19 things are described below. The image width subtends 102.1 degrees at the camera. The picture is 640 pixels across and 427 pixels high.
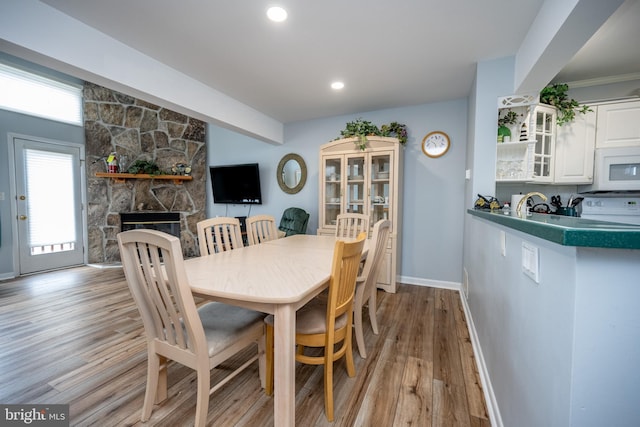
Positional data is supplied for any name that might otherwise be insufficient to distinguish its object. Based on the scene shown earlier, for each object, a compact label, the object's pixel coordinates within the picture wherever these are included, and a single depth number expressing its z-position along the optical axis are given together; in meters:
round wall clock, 3.29
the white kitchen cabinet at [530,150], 2.31
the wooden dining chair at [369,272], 1.77
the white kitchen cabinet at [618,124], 2.36
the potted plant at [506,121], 2.37
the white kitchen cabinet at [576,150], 2.47
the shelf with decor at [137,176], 4.38
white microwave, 2.34
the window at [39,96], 3.53
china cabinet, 3.20
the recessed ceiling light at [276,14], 1.73
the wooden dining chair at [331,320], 1.29
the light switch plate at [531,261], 0.87
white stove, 2.55
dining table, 1.12
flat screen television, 4.53
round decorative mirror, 4.21
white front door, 3.73
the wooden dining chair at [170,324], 1.07
